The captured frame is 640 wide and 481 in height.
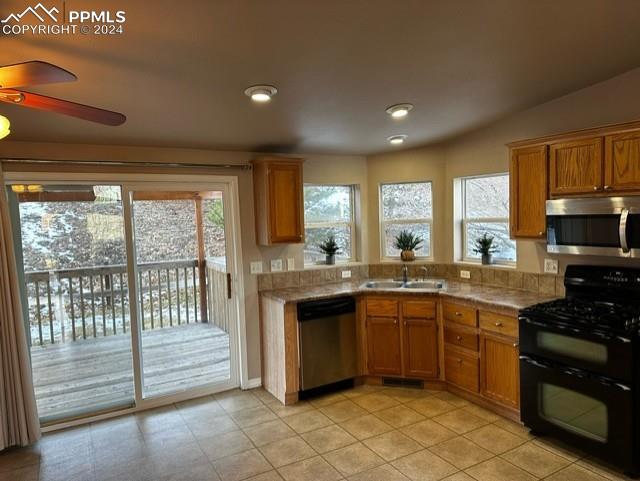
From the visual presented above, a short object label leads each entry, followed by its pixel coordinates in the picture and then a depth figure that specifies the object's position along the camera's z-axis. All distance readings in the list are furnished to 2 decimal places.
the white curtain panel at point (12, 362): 2.97
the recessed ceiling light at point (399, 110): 3.18
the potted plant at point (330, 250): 4.62
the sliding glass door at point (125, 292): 3.49
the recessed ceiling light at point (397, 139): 4.04
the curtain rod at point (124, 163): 3.18
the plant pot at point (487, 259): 4.14
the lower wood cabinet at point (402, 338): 3.93
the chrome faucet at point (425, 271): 4.58
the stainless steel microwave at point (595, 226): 2.78
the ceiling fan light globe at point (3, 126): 1.70
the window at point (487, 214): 4.06
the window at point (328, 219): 4.68
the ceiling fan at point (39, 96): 1.37
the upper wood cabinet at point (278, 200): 3.97
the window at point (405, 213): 4.69
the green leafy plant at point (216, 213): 4.08
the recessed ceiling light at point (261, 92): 2.60
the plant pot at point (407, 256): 4.48
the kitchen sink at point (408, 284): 4.26
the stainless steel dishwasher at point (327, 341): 3.80
